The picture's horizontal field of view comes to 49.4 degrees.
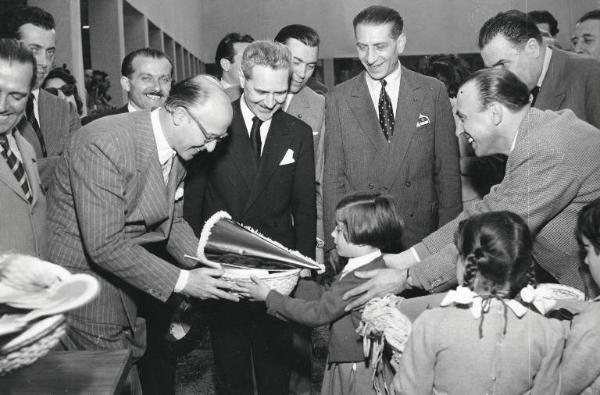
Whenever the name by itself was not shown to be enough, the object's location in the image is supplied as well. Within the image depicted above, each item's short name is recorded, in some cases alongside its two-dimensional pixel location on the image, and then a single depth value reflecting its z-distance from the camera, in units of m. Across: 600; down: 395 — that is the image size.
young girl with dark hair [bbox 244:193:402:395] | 2.46
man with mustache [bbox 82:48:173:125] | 3.96
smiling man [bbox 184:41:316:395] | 3.06
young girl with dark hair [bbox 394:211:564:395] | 1.92
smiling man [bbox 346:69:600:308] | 2.42
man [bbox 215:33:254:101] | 4.92
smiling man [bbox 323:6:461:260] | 3.38
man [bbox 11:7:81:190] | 3.23
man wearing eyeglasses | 2.35
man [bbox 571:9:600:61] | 4.82
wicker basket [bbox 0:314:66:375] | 1.14
